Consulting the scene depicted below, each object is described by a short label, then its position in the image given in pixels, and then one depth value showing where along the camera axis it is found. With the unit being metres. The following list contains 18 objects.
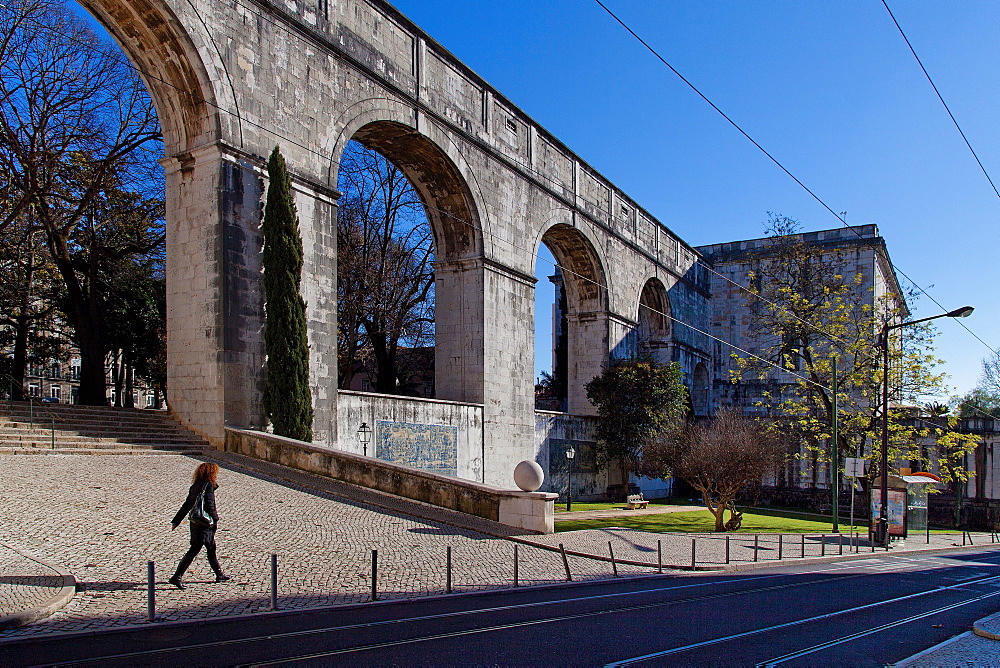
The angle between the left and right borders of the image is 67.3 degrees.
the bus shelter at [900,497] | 23.62
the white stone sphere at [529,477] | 14.60
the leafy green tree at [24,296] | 25.19
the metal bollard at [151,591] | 6.74
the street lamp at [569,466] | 27.87
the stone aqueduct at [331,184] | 16.31
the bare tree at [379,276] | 31.64
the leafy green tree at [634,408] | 30.22
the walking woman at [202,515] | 8.08
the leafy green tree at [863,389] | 27.19
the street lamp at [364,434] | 19.47
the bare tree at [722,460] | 21.23
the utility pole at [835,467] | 23.66
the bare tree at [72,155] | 21.39
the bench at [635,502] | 28.27
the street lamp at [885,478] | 21.30
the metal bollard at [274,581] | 7.48
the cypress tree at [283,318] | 16.59
